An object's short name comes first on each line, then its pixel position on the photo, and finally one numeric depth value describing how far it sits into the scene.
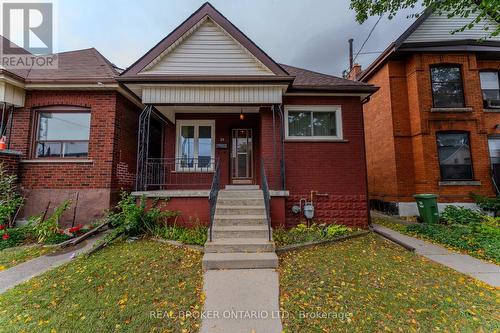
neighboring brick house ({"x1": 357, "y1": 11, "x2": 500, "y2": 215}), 8.43
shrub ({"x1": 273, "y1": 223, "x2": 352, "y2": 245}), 5.01
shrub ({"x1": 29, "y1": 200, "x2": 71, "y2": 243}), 4.96
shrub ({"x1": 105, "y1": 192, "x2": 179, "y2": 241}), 5.13
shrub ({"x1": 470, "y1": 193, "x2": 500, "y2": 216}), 7.62
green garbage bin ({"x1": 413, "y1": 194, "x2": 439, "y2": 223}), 7.20
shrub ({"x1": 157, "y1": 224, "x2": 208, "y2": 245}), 4.80
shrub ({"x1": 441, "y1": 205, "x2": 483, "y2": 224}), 6.85
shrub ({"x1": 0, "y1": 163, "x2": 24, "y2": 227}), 5.37
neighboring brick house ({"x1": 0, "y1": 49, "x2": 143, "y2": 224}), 6.13
